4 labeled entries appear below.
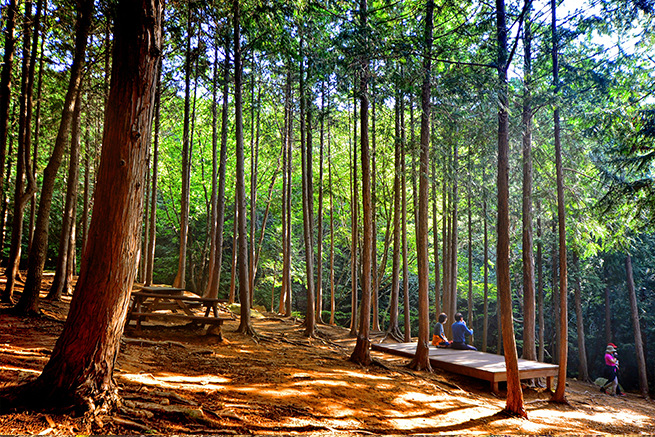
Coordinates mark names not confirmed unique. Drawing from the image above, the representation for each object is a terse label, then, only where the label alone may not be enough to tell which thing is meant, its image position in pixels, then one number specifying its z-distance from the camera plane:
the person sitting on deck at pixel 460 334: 11.36
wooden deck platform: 8.52
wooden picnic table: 7.84
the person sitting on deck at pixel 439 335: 11.99
